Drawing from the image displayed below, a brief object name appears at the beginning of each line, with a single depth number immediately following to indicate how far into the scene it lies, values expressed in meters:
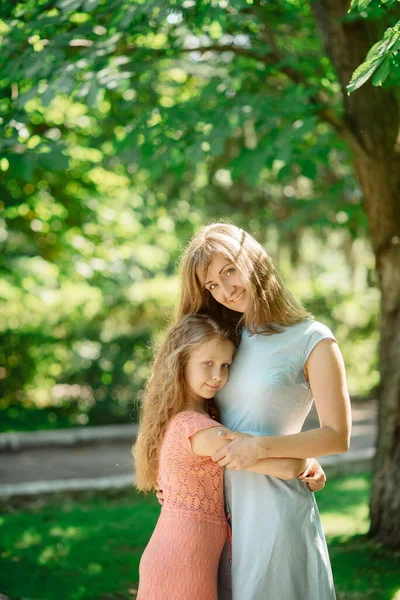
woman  2.82
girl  2.92
